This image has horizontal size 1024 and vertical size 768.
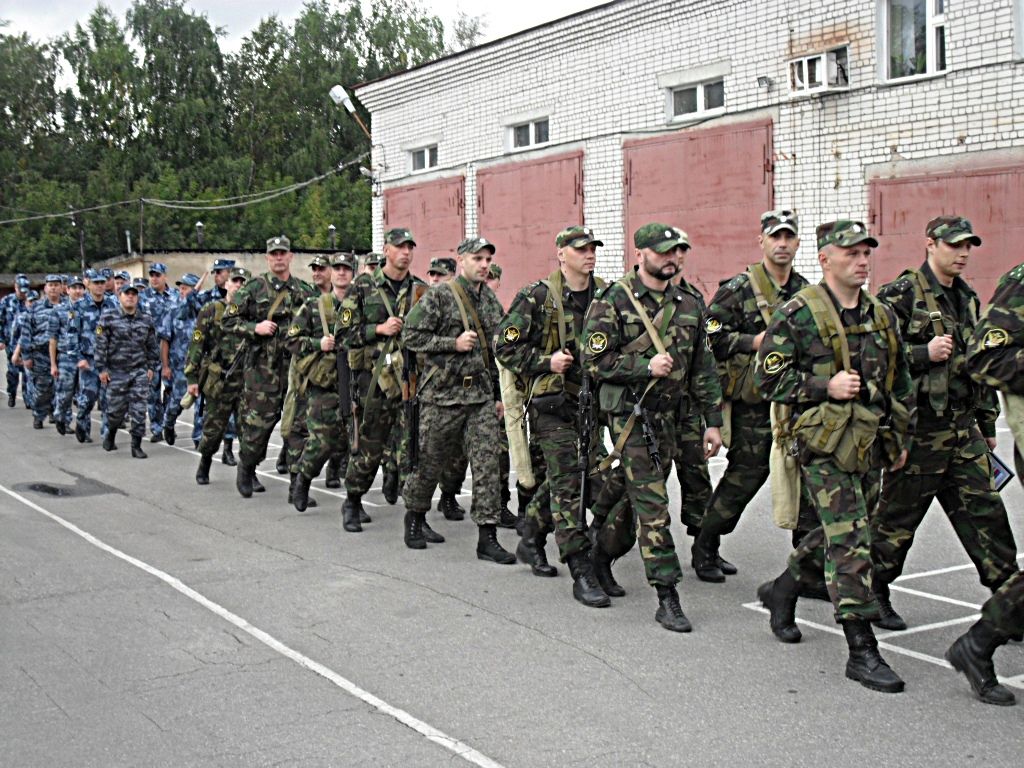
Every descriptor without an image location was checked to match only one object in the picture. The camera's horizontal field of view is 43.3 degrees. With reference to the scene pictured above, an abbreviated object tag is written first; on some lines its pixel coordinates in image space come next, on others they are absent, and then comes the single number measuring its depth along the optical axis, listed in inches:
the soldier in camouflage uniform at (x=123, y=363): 594.5
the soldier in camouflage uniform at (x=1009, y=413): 212.4
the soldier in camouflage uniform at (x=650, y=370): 265.7
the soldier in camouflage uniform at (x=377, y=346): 374.9
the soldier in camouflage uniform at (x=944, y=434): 248.7
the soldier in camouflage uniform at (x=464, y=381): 335.3
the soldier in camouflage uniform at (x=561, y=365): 293.3
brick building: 634.2
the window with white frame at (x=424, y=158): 1041.5
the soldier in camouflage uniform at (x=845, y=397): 227.8
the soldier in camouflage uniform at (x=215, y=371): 490.9
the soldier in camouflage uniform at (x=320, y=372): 411.2
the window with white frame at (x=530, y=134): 910.4
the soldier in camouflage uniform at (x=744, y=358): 301.3
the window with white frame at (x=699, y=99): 768.3
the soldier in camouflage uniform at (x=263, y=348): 453.7
